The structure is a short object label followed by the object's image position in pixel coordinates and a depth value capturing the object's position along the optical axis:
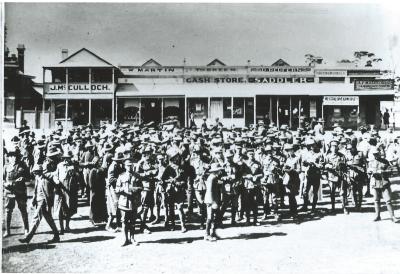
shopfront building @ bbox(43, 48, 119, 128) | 22.94
